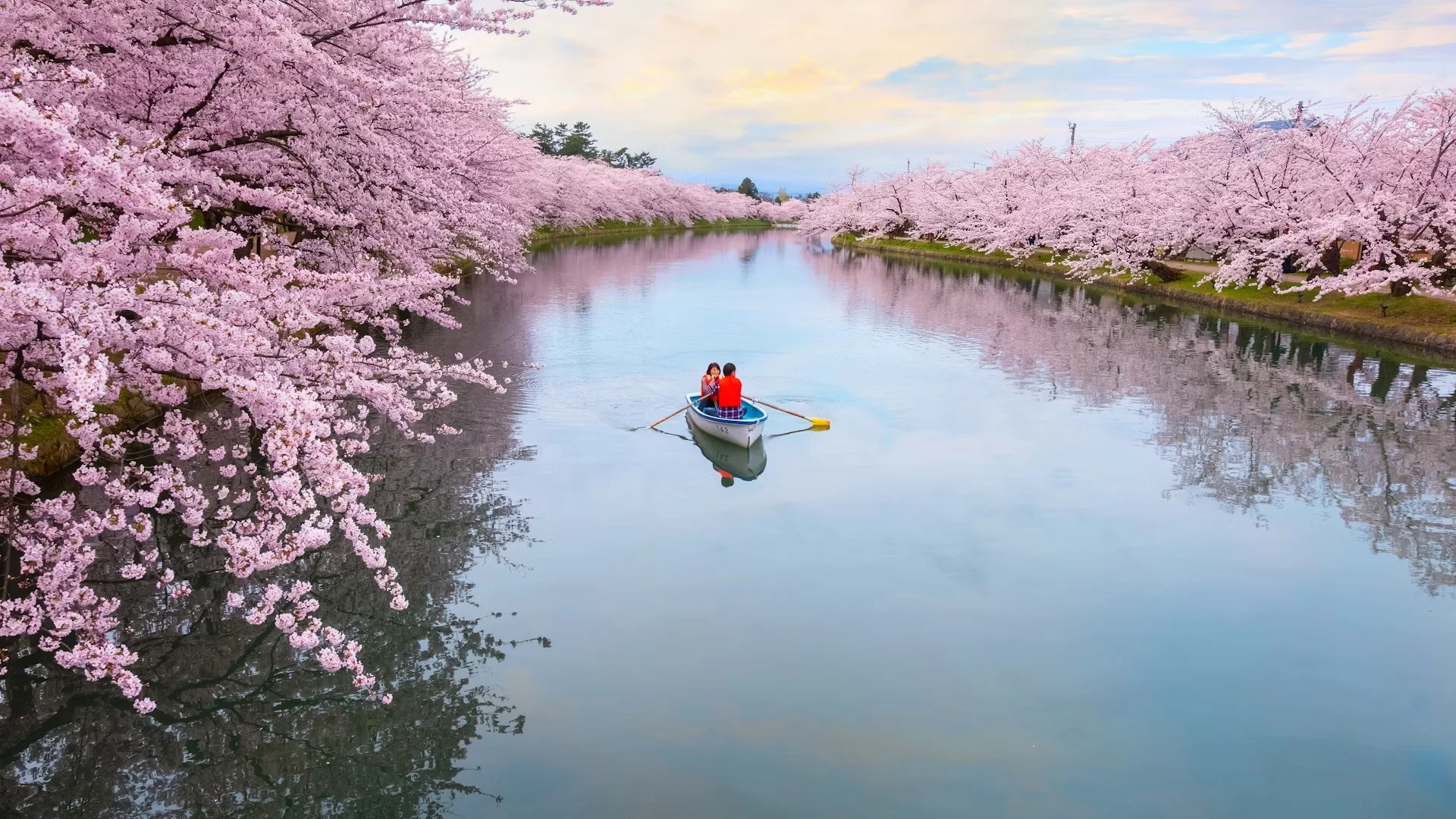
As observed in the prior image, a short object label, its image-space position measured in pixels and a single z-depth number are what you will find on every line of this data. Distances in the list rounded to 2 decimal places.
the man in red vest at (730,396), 16.28
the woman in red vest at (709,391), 17.02
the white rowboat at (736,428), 15.95
